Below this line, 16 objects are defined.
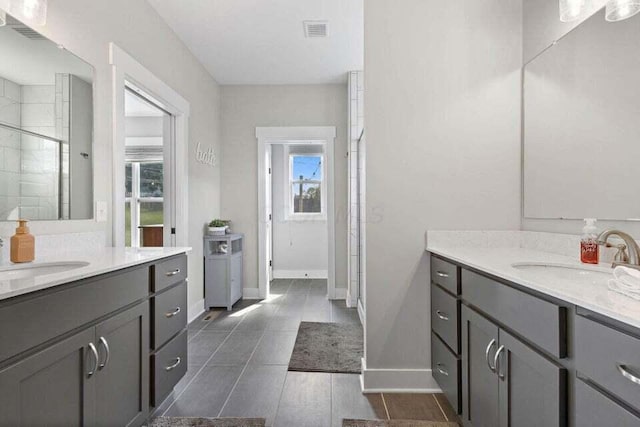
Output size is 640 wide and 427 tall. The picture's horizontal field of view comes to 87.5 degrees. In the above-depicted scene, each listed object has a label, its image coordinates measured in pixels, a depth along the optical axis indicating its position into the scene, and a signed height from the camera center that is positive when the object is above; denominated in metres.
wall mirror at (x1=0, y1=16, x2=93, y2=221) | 1.45 +0.40
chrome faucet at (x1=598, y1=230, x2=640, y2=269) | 1.24 -0.14
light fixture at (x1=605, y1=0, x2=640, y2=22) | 1.32 +0.82
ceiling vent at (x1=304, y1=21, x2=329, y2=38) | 2.92 +1.65
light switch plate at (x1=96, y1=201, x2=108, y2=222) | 1.97 +0.00
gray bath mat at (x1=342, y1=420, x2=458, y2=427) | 1.72 -1.10
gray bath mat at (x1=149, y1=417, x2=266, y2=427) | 1.72 -1.10
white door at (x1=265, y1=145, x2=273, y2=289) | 4.36 +0.31
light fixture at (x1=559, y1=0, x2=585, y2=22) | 1.54 +0.94
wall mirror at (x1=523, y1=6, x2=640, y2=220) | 1.37 +0.42
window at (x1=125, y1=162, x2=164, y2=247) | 5.12 +0.22
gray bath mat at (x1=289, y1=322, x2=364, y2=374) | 2.40 -1.11
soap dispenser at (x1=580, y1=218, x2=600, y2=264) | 1.42 -0.14
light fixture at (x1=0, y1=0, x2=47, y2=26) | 1.41 +0.87
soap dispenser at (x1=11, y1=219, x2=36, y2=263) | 1.35 -0.14
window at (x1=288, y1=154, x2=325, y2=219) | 5.77 +0.49
